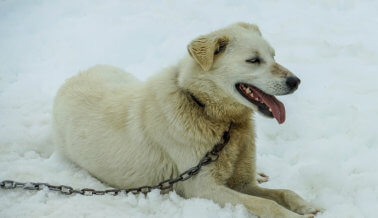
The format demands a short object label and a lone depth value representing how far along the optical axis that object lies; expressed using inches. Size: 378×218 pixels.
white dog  136.6
